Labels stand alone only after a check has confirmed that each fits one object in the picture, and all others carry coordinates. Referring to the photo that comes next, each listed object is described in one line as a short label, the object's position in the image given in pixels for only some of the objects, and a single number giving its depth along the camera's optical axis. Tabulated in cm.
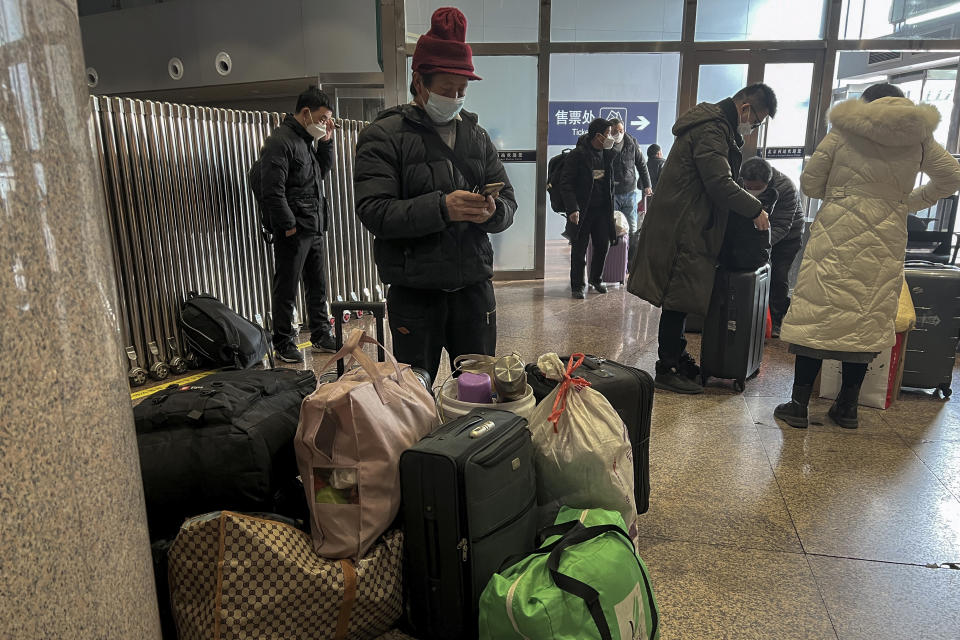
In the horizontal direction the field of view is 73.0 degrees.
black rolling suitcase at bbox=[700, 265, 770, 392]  402
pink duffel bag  178
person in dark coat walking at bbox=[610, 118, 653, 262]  752
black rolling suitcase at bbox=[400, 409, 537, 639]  176
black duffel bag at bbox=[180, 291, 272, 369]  450
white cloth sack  207
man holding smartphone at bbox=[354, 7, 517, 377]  237
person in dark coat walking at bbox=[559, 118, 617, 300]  691
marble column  86
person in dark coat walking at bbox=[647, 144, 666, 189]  884
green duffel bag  157
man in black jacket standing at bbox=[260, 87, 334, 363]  457
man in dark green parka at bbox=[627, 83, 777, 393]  377
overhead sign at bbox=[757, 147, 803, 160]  759
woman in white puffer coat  314
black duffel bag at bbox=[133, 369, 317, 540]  177
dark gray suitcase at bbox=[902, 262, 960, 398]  395
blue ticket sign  1034
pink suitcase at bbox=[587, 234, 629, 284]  780
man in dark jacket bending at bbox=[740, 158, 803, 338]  460
